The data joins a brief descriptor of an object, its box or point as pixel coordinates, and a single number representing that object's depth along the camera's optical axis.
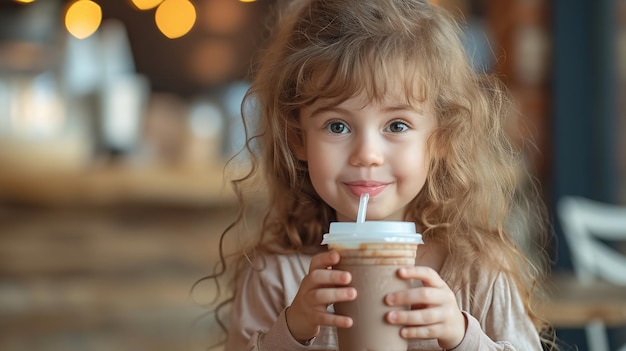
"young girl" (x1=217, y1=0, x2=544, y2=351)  1.43
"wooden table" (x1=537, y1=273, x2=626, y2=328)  2.46
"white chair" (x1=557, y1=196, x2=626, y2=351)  3.50
